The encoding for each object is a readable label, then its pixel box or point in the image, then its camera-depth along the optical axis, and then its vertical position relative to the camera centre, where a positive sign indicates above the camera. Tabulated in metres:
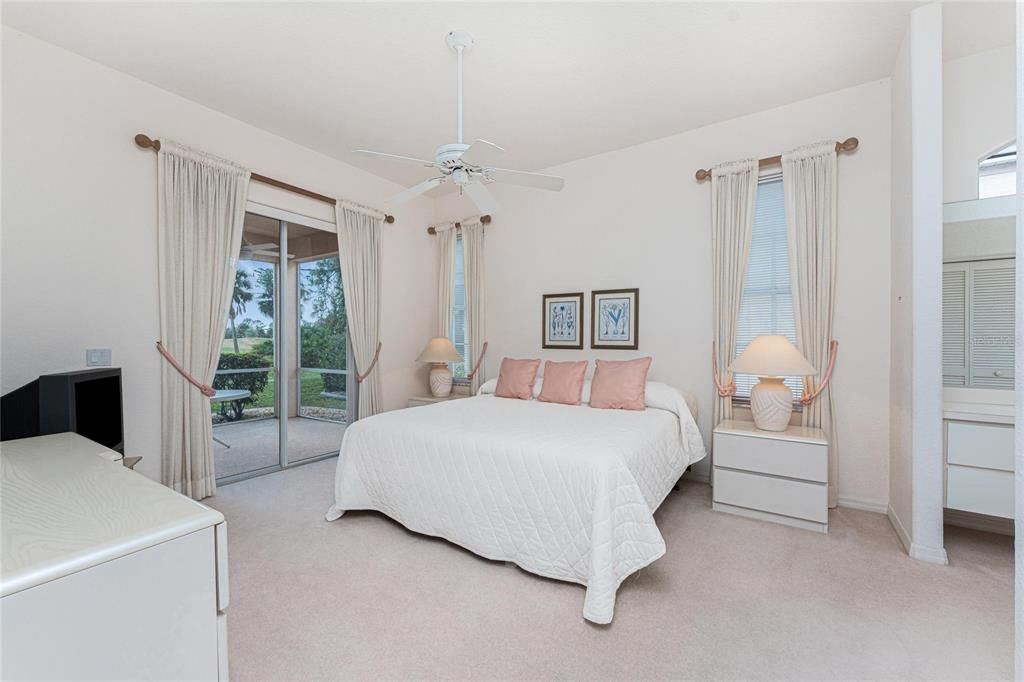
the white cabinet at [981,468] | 2.16 -0.67
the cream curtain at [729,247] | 3.31 +0.71
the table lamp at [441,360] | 4.53 -0.21
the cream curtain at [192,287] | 3.00 +0.39
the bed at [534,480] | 1.92 -0.74
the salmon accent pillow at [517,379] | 3.73 -0.35
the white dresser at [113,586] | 0.66 -0.42
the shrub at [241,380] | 3.45 -0.32
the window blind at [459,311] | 4.97 +0.33
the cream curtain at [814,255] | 3.01 +0.59
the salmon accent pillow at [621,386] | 3.19 -0.36
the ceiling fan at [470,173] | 2.28 +0.97
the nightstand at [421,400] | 4.57 -0.65
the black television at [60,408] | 1.86 -0.30
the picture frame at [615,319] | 3.85 +0.18
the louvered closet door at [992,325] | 2.35 +0.07
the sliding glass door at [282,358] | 3.53 -0.16
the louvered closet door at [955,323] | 2.46 +0.08
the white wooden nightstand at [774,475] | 2.60 -0.87
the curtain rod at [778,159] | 2.96 +1.32
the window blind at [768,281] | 3.25 +0.44
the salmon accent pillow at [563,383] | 3.50 -0.36
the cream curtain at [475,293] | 4.72 +0.51
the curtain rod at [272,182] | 2.87 +1.31
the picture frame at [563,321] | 4.15 +0.18
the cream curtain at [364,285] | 4.20 +0.55
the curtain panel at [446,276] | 4.96 +0.73
